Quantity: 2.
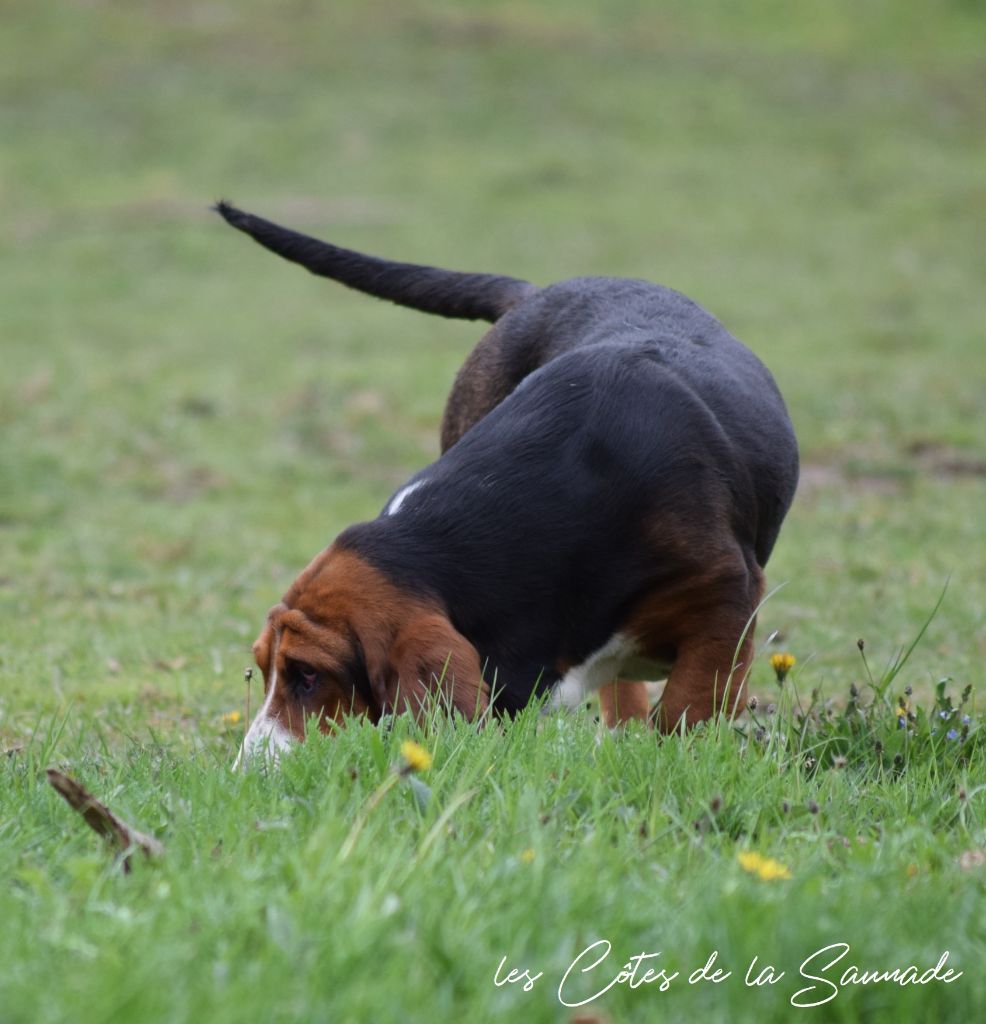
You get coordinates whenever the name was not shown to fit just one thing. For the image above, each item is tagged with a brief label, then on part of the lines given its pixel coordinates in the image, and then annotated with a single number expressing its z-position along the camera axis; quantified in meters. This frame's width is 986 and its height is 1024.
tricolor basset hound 7.72
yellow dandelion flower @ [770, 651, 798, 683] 8.38
